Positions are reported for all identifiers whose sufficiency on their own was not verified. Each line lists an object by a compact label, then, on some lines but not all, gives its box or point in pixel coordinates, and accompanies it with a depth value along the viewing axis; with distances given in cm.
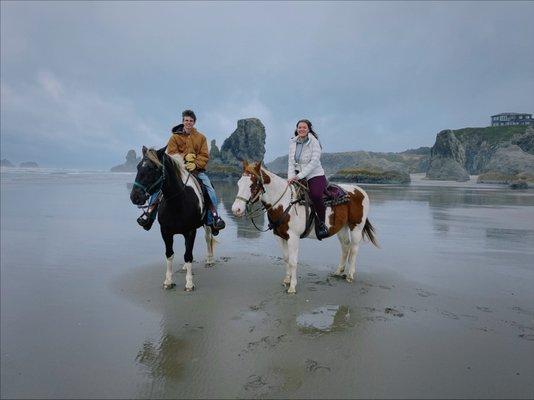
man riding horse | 688
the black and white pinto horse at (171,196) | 543
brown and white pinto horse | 586
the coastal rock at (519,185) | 4319
